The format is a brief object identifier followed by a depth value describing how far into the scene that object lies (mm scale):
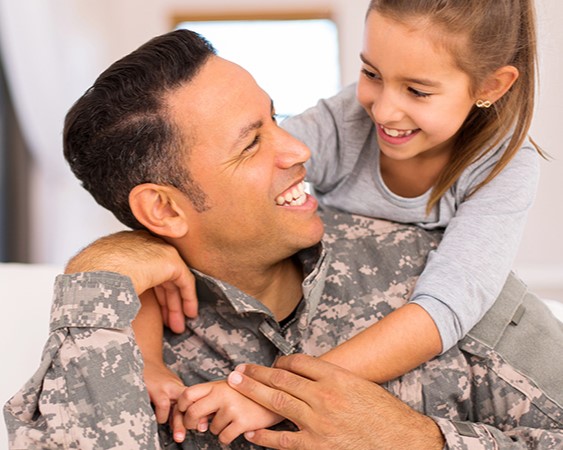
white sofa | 2080
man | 1632
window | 3936
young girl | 1666
